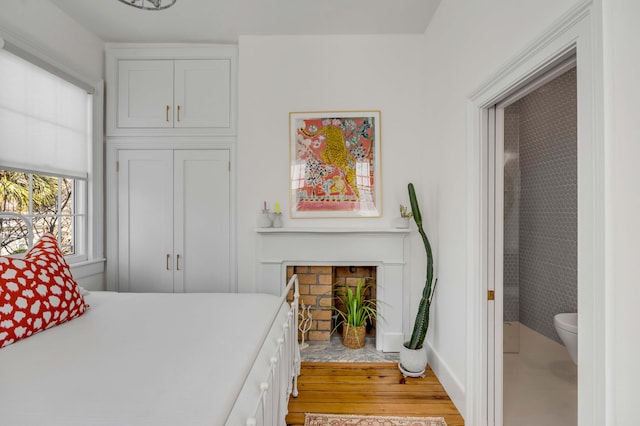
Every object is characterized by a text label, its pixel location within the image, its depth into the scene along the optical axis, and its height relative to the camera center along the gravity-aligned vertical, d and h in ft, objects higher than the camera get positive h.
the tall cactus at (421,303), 6.88 -2.06
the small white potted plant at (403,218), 8.13 -0.14
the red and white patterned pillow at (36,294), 4.10 -1.22
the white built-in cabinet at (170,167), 8.78 +1.36
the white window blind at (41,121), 6.40 +2.22
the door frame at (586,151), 2.98 +0.65
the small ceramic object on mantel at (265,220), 8.30 -0.20
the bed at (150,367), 2.69 -1.76
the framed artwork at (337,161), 8.47 +1.47
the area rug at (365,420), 5.64 -3.98
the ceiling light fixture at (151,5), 7.03 +5.02
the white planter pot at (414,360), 7.06 -3.50
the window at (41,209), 6.60 +0.11
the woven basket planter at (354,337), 8.50 -3.54
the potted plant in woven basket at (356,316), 8.51 -2.99
